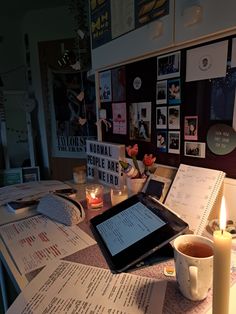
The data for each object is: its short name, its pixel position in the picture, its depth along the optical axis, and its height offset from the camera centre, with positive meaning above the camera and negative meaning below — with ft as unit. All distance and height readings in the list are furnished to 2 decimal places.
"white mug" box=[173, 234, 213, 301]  1.49 -0.96
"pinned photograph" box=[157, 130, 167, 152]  3.21 -0.43
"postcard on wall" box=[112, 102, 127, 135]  3.92 -0.16
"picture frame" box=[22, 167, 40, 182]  8.57 -2.12
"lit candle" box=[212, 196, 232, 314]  1.16 -0.77
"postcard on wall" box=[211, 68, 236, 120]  2.40 +0.09
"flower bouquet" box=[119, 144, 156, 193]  3.23 -0.82
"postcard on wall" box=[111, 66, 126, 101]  3.84 +0.38
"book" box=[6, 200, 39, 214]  3.12 -1.18
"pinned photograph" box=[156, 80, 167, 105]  3.10 +0.18
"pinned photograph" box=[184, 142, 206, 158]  2.76 -0.48
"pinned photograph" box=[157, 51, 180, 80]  2.88 +0.48
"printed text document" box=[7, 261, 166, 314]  1.54 -1.19
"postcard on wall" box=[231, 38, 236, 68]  2.32 +0.46
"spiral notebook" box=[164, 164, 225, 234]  2.36 -0.87
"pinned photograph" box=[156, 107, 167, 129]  3.16 -0.13
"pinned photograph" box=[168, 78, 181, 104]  2.93 +0.18
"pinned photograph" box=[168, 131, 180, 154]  3.03 -0.42
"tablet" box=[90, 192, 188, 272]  1.94 -1.05
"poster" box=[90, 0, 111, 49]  3.67 +1.30
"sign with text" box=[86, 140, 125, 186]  3.79 -0.84
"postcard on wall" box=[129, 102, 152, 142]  3.45 -0.19
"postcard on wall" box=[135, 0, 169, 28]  2.73 +1.09
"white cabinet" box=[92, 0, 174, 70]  2.75 +0.82
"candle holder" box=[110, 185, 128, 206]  3.09 -1.06
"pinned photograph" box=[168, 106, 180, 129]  2.99 -0.12
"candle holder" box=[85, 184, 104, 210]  3.10 -1.10
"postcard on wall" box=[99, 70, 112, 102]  4.17 +0.37
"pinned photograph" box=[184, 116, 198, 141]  2.80 -0.24
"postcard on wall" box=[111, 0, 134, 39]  3.21 +1.19
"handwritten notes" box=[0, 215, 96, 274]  2.09 -1.22
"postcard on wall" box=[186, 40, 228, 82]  2.43 +0.44
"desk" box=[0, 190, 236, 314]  1.53 -1.20
